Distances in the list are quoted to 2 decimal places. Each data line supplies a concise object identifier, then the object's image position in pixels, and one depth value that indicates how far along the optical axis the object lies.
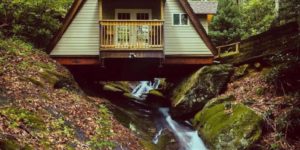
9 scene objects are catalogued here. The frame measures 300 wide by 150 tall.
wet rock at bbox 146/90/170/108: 25.23
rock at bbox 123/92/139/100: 27.14
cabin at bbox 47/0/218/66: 21.91
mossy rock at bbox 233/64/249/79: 21.45
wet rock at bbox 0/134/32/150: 9.06
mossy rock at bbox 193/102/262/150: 14.26
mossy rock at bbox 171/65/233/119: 20.61
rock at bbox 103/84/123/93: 28.63
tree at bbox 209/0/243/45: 32.35
